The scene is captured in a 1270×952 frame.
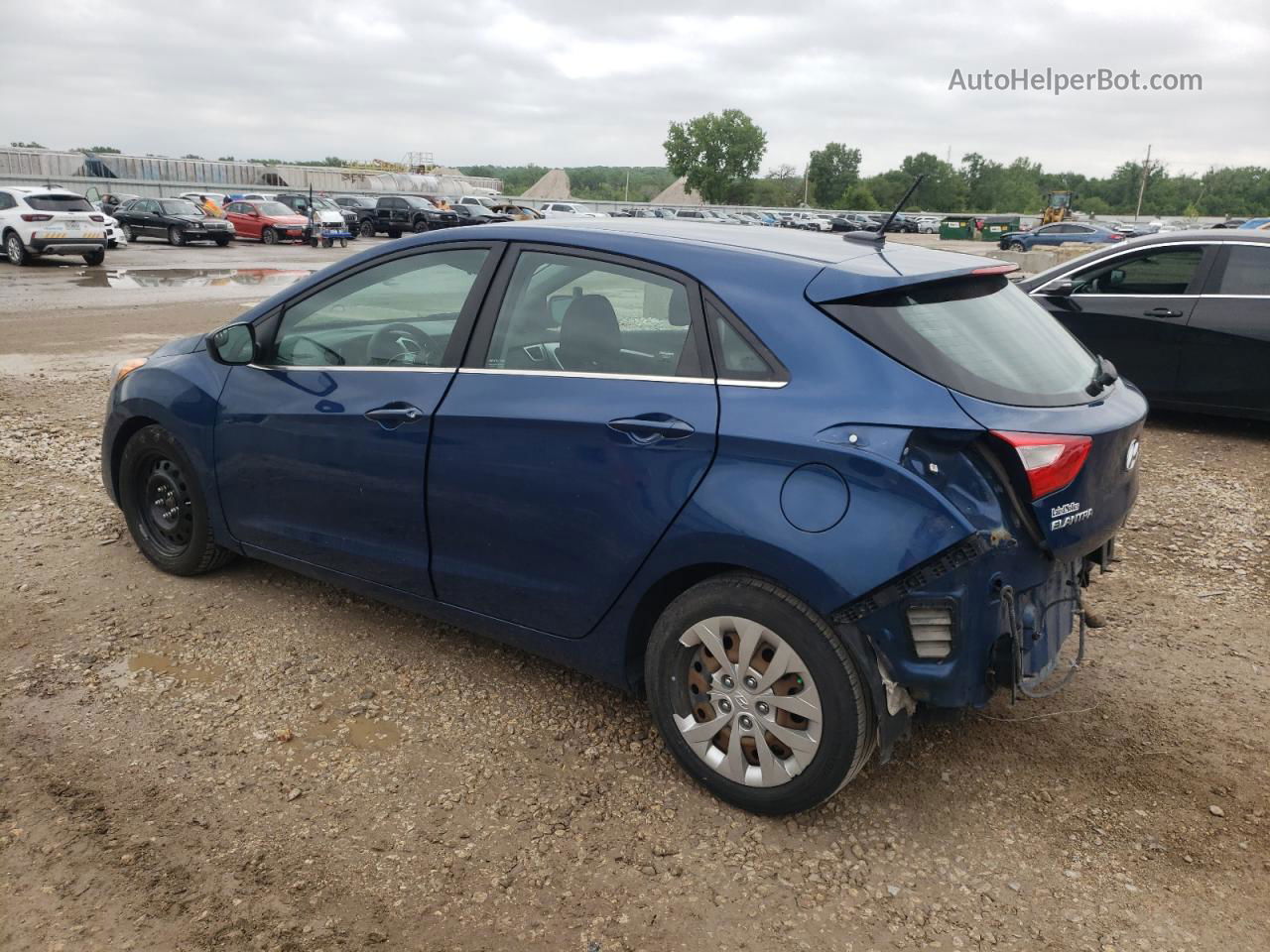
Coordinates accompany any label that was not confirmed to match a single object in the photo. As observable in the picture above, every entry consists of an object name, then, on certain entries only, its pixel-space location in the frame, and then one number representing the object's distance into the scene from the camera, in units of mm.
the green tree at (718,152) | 119938
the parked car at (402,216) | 38062
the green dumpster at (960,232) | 59812
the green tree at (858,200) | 103288
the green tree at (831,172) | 118938
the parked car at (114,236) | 26914
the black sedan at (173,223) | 30750
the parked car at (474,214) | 36200
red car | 33562
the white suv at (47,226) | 22000
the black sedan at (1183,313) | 7398
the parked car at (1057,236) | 45594
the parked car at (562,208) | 46966
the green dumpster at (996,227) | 56875
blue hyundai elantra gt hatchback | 2678
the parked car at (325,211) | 34069
